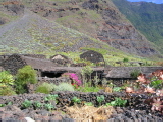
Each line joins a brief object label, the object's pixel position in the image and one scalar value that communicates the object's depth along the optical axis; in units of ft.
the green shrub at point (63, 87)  59.11
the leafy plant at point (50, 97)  36.56
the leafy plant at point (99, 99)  37.12
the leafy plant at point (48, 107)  33.01
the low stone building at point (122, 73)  87.49
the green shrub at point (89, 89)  63.40
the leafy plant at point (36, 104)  32.91
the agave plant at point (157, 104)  23.24
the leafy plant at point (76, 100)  36.77
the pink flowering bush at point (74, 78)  77.60
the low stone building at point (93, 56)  177.99
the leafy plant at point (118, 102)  33.36
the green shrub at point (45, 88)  57.03
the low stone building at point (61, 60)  133.43
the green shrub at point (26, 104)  32.80
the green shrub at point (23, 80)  60.36
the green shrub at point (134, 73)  84.14
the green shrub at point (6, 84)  53.88
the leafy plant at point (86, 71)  86.02
